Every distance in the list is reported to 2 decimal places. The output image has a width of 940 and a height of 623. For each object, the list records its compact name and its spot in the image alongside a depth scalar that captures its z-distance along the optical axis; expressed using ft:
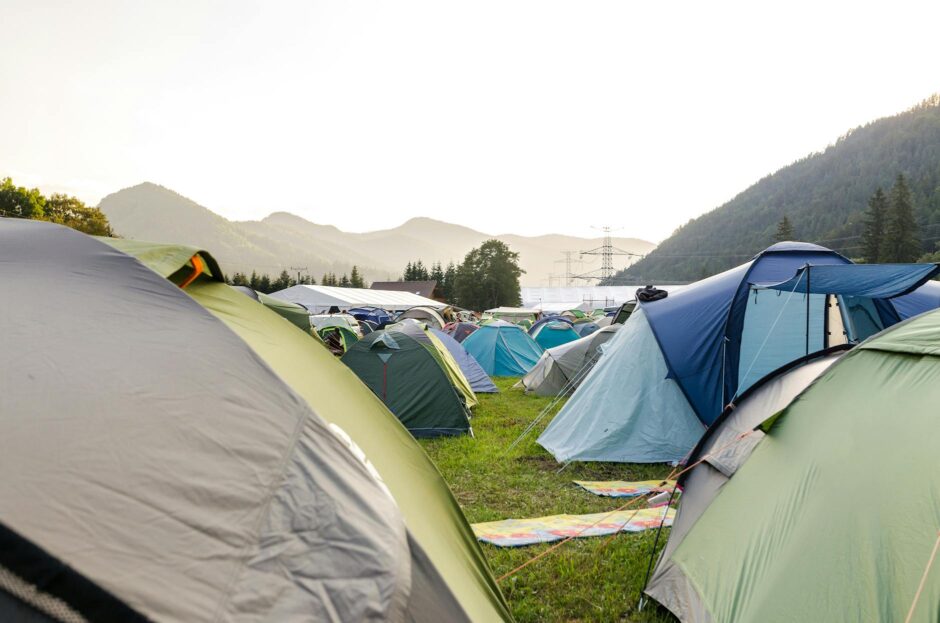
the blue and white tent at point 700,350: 22.44
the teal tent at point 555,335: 66.64
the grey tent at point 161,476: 4.61
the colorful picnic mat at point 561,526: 15.61
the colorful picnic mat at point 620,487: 19.34
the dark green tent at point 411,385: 29.01
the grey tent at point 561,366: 41.04
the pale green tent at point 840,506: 7.20
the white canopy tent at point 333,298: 134.82
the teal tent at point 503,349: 57.21
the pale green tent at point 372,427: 8.16
